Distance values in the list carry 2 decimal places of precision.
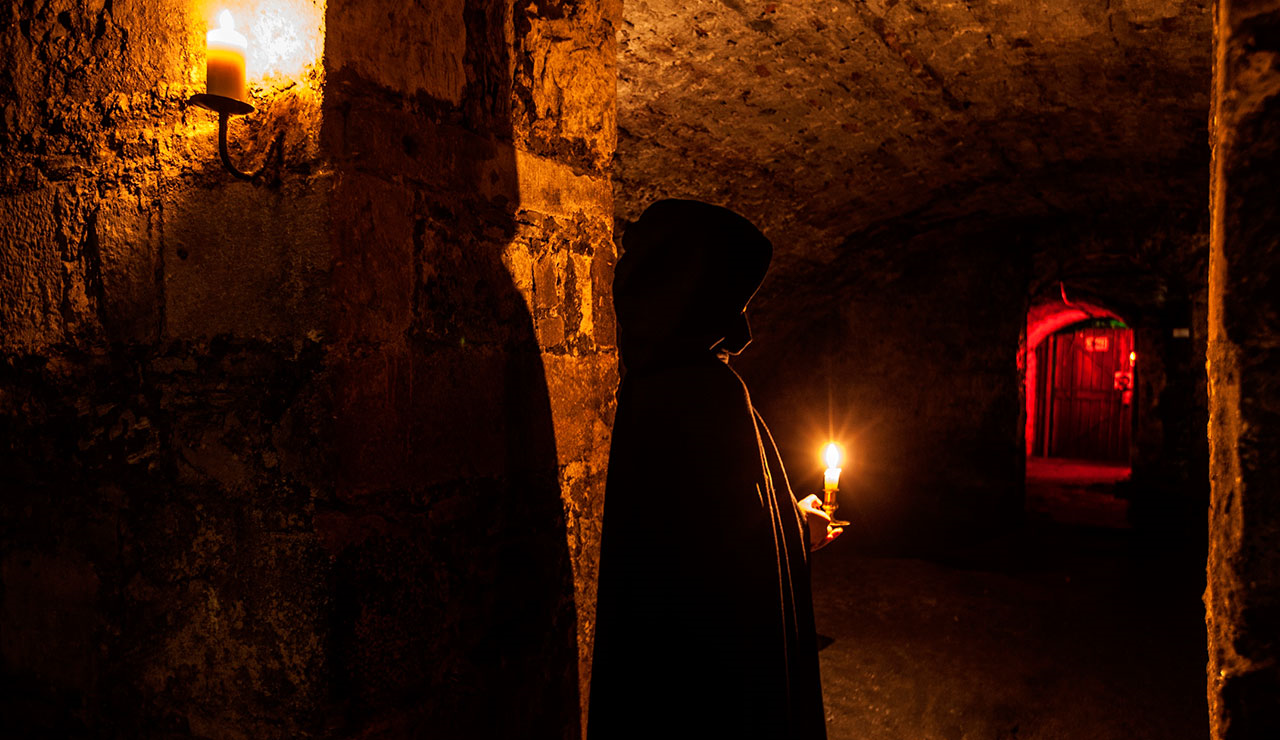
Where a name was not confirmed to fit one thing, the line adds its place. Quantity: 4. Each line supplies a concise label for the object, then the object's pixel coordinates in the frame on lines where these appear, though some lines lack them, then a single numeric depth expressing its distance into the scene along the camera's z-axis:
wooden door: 12.45
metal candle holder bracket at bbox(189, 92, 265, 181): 1.39
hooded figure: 1.52
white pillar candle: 1.39
